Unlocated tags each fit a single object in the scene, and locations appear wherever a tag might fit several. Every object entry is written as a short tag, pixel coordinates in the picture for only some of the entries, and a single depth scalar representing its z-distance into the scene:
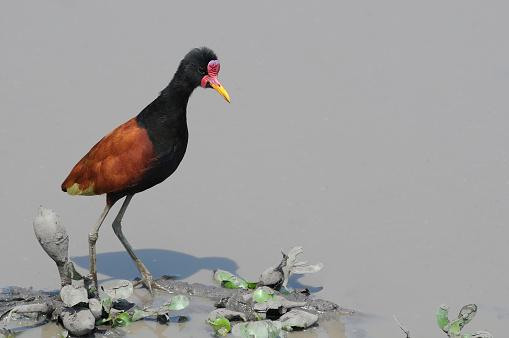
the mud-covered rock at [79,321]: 13.52
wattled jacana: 14.87
